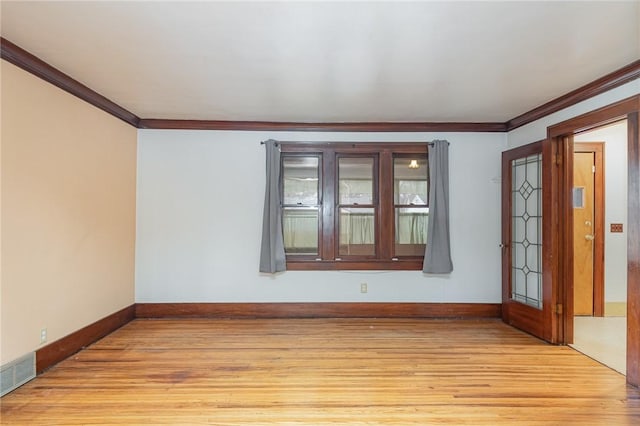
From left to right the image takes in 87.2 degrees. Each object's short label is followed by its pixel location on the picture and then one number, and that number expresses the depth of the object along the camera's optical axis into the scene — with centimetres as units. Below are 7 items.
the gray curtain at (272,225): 418
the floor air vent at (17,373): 238
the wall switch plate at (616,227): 441
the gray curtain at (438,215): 424
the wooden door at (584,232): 439
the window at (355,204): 436
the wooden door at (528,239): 352
